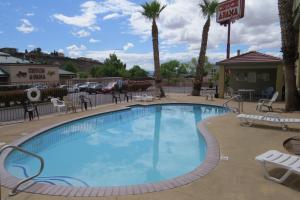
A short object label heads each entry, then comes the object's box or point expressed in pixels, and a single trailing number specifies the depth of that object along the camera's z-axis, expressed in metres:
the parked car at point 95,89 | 31.48
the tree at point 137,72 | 68.00
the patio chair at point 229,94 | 21.54
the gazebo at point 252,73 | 18.67
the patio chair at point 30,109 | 12.86
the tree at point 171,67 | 80.34
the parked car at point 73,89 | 32.00
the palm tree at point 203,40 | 22.59
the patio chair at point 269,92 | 19.55
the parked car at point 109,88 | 30.01
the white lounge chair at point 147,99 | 20.12
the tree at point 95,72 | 74.15
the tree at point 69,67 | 76.07
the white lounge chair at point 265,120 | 9.36
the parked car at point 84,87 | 32.97
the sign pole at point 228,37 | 25.28
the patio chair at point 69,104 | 14.96
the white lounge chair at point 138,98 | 20.45
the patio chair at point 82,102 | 16.01
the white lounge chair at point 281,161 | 4.86
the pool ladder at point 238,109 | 14.08
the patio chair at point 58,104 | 14.94
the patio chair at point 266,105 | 13.85
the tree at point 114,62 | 76.75
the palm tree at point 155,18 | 21.72
